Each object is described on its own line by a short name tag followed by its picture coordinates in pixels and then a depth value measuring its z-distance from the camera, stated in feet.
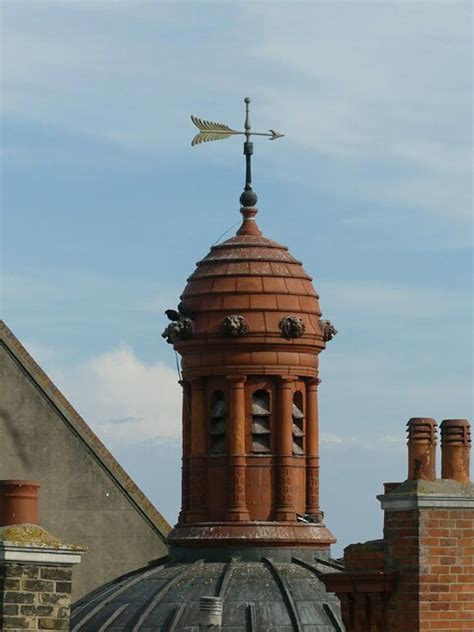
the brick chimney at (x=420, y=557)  124.98
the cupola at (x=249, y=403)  190.19
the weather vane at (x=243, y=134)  188.24
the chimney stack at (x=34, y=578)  127.03
